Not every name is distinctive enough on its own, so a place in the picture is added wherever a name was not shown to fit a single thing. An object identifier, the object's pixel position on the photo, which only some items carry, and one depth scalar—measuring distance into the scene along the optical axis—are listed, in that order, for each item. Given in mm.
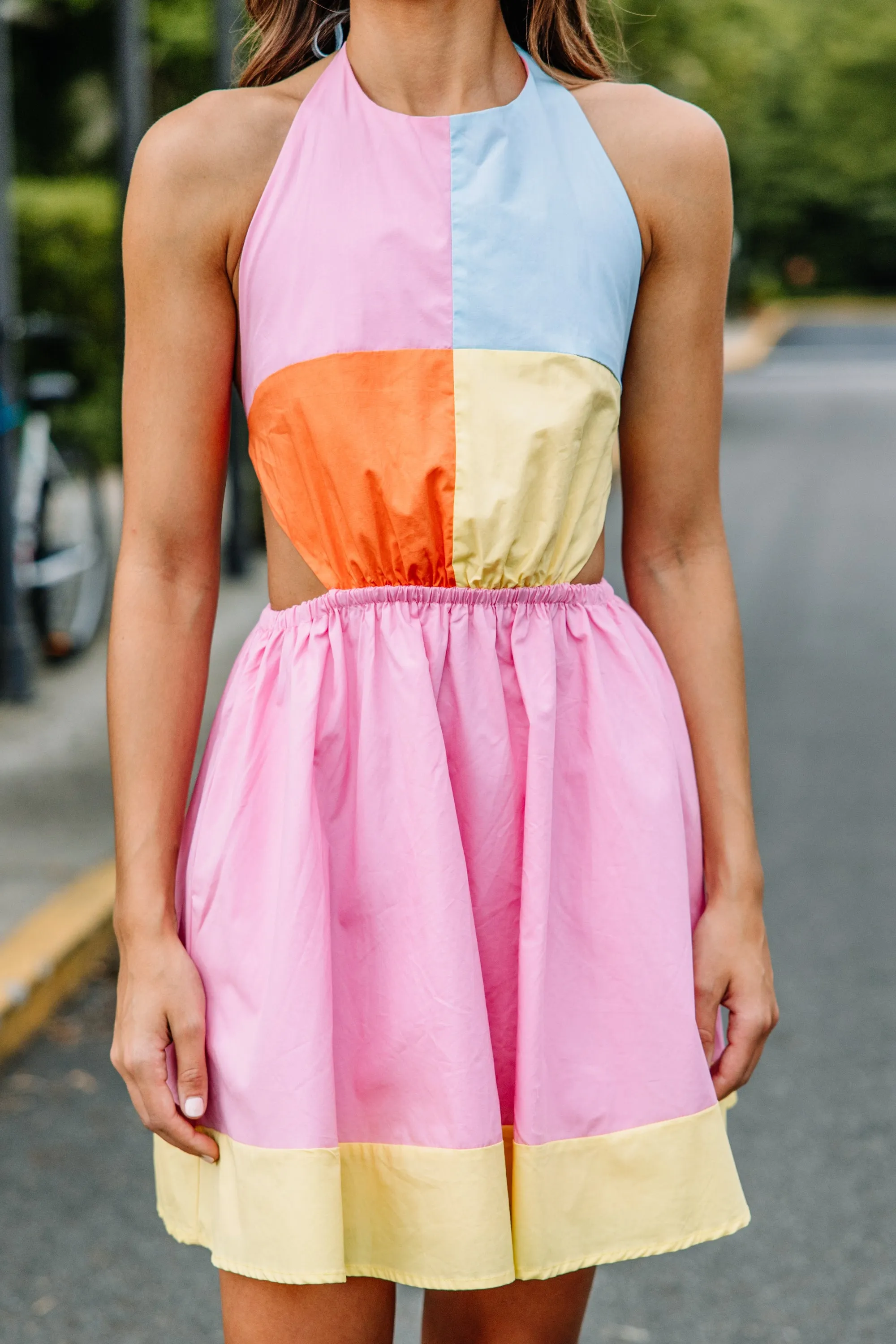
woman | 1408
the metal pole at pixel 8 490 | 6145
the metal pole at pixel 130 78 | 6859
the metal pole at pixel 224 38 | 7695
